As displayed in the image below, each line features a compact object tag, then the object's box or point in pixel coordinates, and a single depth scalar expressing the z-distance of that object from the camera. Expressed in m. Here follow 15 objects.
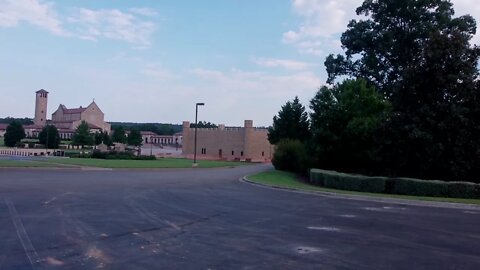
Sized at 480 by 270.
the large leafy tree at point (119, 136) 121.81
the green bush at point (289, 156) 44.45
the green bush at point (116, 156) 65.34
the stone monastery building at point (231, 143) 88.31
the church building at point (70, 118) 147.88
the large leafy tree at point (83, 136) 106.79
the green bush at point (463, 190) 22.98
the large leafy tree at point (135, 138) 117.44
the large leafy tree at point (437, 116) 26.00
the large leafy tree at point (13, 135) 108.06
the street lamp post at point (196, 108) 54.83
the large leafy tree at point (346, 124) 33.50
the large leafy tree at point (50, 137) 100.44
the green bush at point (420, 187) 23.62
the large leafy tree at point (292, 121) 56.66
